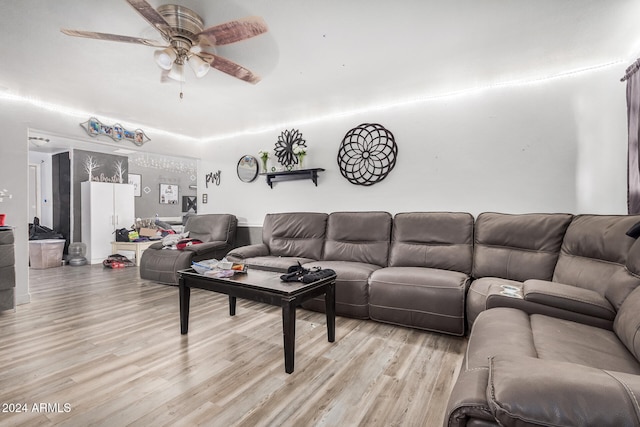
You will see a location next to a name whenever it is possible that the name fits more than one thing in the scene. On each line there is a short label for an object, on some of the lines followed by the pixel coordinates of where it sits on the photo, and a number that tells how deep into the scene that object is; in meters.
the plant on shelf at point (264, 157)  4.57
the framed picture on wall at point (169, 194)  8.03
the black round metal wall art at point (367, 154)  3.67
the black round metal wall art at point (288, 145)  4.34
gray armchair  4.06
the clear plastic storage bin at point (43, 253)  5.38
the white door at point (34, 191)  6.50
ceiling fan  1.81
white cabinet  5.89
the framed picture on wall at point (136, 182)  7.31
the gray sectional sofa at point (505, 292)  0.76
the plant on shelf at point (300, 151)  4.18
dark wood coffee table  1.91
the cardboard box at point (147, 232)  6.07
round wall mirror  4.82
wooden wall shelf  4.08
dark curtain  2.22
